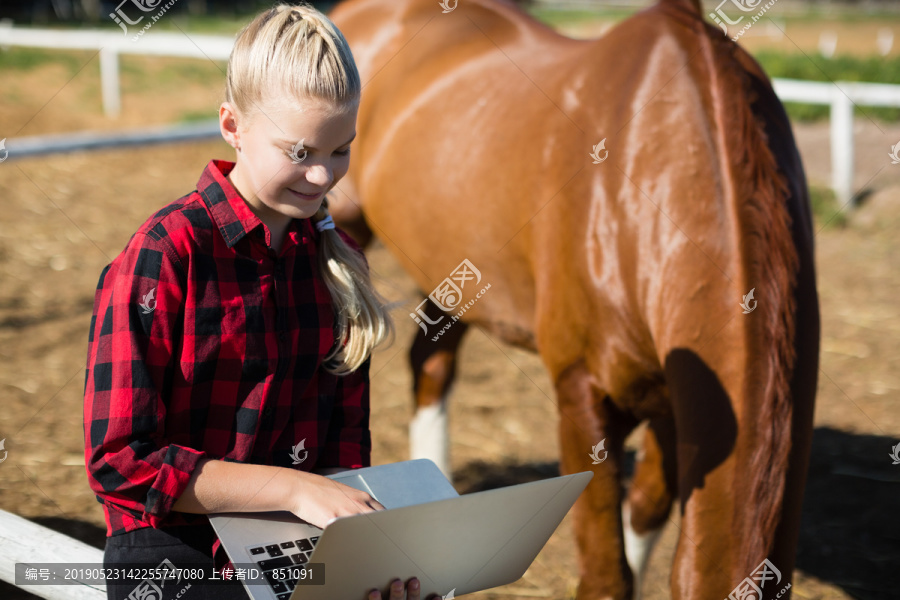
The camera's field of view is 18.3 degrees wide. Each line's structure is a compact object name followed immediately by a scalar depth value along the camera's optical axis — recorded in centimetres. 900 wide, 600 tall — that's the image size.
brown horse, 356
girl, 328
